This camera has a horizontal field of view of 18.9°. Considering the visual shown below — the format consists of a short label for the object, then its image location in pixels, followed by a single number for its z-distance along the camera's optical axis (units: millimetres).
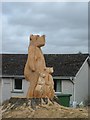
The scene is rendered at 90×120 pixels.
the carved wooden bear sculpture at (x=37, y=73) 12533
